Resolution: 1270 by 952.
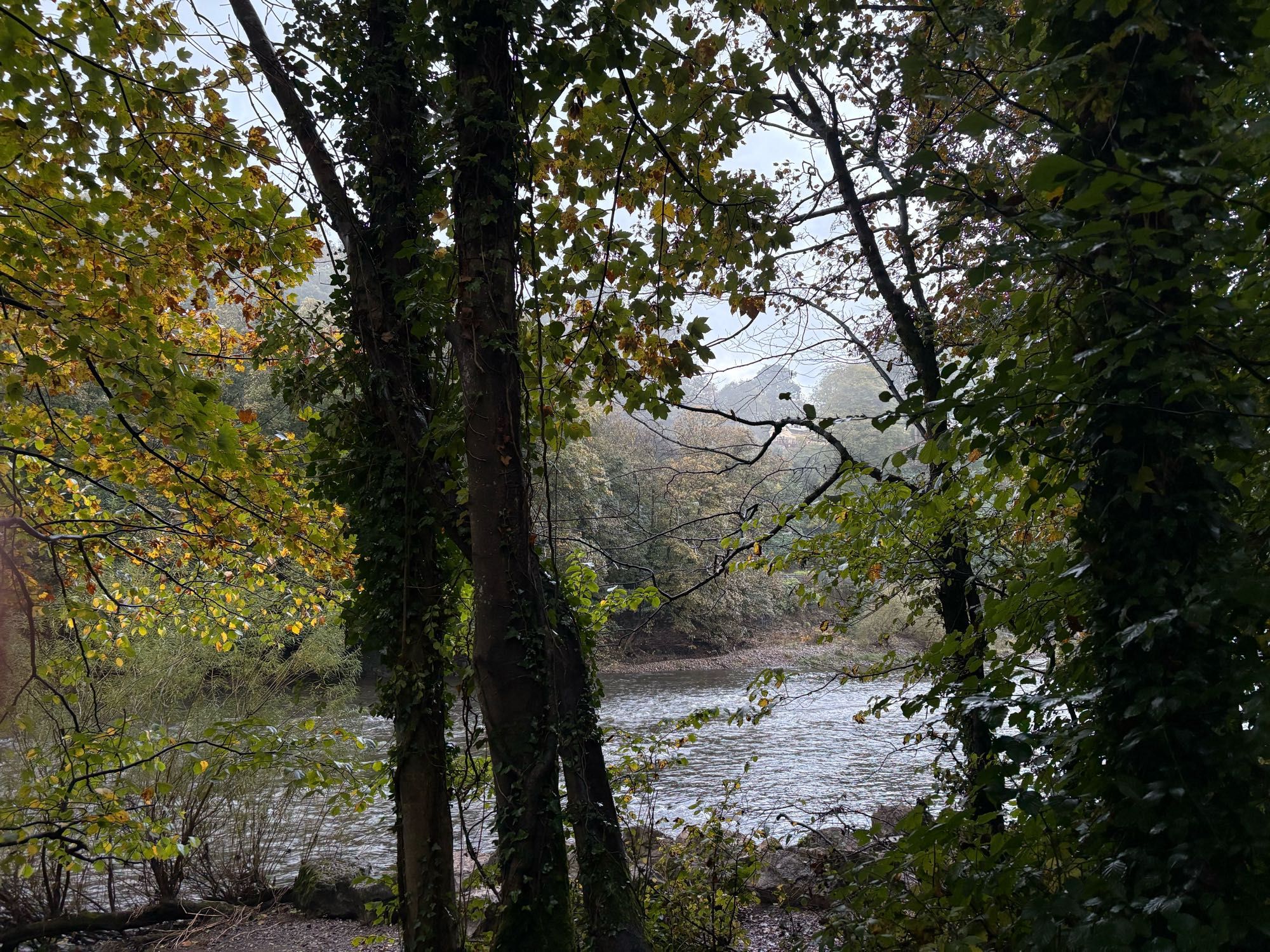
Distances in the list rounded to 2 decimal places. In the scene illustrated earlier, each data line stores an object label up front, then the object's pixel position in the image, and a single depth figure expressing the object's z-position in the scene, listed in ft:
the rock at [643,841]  13.79
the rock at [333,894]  21.63
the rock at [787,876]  18.81
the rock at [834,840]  19.70
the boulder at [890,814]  22.50
